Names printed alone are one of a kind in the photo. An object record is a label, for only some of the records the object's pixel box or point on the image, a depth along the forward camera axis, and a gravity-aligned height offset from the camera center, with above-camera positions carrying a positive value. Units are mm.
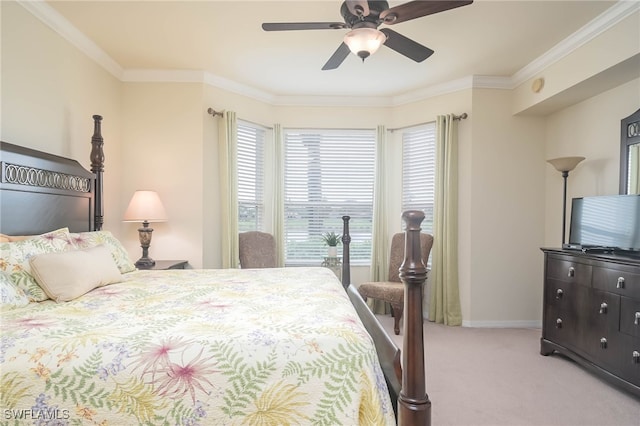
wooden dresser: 2402 -802
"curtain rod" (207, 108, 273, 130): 4035 +991
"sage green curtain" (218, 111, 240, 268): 4102 +153
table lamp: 3434 -125
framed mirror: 2893 +419
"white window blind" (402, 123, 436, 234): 4535 +436
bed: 1114 -519
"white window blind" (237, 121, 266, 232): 4465 +315
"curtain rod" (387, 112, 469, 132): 4117 +992
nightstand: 3407 -617
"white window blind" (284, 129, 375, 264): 4836 +186
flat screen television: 2609 -139
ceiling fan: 2041 +1094
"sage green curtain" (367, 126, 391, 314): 4641 -378
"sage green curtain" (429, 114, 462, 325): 4172 -309
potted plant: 4551 -502
